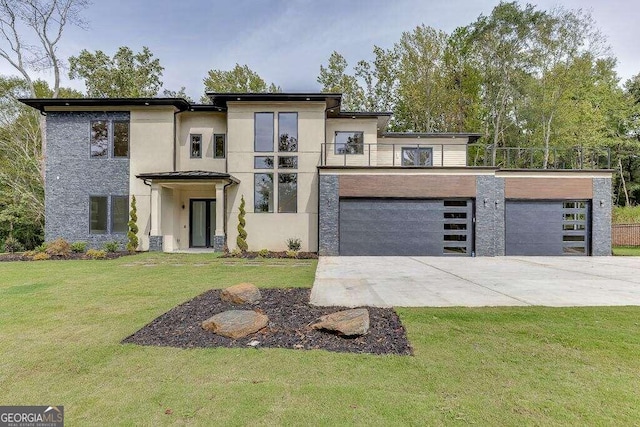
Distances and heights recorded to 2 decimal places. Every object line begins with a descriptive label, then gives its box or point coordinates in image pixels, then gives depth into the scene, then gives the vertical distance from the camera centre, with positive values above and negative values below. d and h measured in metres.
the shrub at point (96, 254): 11.29 -1.61
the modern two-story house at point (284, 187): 12.76 +1.02
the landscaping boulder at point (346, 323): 3.77 -1.36
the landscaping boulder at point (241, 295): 5.12 -1.38
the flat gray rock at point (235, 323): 3.81 -1.40
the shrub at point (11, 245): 14.22 -1.67
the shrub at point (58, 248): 11.53 -1.45
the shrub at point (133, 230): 12.72 -0.82
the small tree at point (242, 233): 12.88 -0.91
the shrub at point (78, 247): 12.25 -1.46
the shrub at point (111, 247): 12.42 -1.46
